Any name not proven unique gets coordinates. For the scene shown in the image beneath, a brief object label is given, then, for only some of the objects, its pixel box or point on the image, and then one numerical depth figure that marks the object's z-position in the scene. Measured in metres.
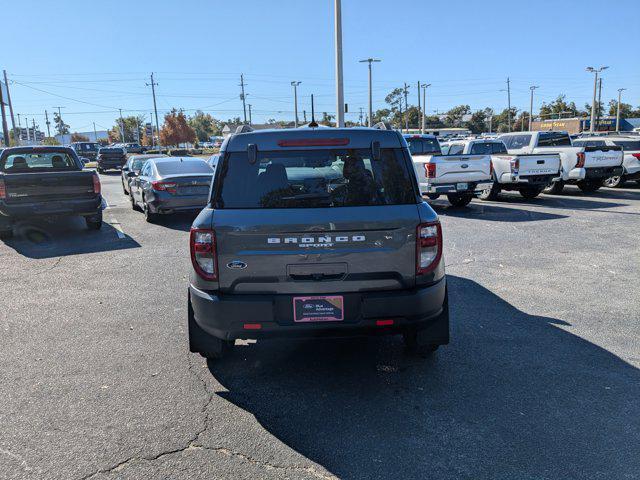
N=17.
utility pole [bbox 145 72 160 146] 80.38
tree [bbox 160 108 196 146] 82.94
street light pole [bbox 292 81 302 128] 59.39
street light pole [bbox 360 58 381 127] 46.60
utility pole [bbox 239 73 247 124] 89.28
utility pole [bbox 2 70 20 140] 52.70
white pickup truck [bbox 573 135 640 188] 17.19
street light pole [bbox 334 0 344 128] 19.14
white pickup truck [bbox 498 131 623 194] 15.37
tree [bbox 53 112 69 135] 125.94
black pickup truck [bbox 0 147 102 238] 9.76
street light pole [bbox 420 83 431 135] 74.86
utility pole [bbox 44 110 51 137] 135.75
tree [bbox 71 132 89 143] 131.32
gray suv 3.46
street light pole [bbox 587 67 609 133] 57.25
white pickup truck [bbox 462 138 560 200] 14.20
